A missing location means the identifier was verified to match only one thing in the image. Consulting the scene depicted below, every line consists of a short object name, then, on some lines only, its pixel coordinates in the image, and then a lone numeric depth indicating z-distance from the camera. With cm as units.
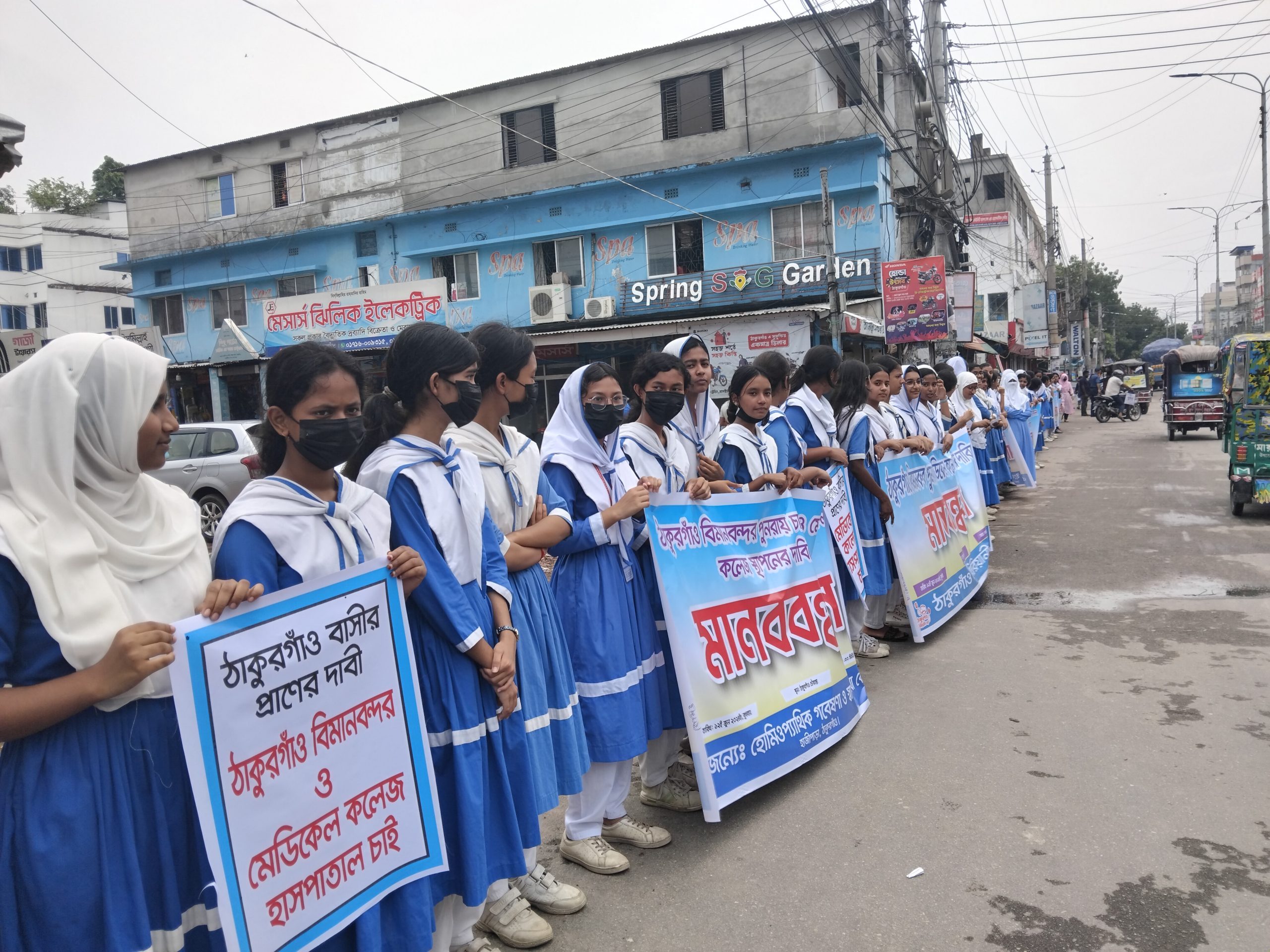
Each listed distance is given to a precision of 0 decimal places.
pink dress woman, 3048
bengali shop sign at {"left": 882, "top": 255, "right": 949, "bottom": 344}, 1539
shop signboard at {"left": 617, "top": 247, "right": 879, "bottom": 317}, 1883
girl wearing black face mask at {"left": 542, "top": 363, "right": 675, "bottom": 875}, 318
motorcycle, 2980
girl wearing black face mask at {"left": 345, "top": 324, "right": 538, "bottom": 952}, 243
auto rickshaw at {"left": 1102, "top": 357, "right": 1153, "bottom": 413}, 3456
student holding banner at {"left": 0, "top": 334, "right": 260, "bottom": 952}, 165
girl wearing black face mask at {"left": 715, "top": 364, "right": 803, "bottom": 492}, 433
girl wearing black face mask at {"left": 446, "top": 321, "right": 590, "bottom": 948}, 274
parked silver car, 1215
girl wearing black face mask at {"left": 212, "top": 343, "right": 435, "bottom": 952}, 203
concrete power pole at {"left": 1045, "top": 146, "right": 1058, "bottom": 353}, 3975
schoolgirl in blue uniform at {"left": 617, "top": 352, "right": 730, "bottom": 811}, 356
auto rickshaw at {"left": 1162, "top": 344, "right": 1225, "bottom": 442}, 1983
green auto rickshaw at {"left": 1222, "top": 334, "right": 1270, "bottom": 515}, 921
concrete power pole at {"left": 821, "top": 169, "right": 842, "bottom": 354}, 1648
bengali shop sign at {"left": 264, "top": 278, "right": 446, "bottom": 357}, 1941
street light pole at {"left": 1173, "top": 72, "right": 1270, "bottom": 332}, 2458
